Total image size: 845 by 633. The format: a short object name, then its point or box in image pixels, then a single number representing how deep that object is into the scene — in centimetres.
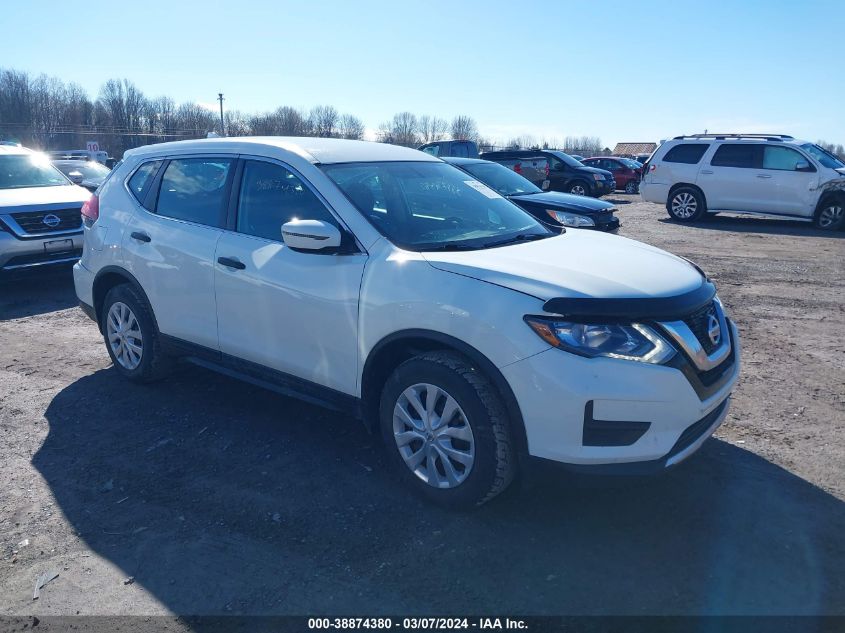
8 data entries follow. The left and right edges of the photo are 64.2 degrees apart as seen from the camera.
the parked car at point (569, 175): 2073
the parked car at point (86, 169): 1476
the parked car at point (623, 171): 2904
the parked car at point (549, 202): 937
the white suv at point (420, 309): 296
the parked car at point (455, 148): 2294
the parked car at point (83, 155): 2641
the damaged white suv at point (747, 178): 1391
